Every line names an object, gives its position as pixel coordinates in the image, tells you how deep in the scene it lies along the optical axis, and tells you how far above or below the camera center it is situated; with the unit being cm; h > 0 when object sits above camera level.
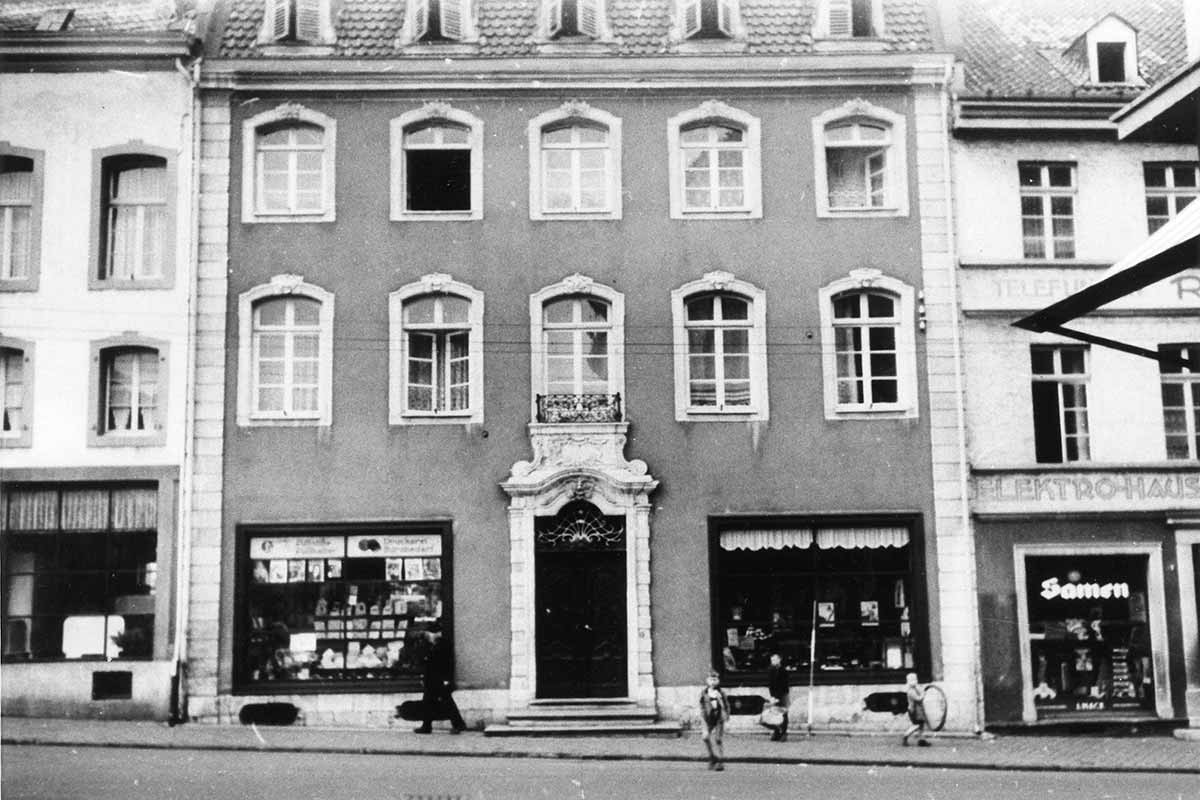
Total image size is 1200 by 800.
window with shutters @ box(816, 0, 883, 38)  2311 +1022
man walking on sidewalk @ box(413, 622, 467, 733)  2094 -154
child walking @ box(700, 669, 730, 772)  1805 -182
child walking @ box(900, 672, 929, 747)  2025 -193
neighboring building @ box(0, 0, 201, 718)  2173 +434
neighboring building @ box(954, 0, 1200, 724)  2234 +297
